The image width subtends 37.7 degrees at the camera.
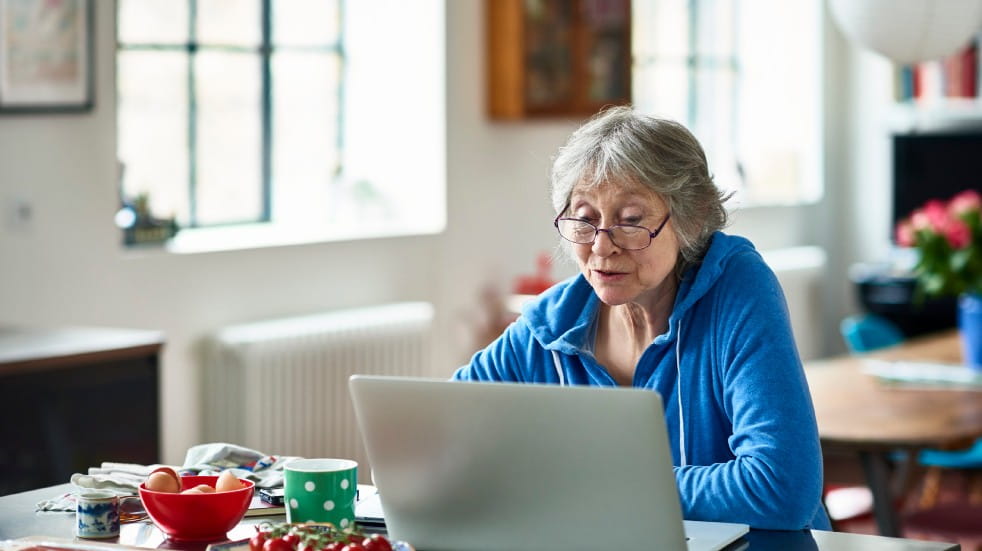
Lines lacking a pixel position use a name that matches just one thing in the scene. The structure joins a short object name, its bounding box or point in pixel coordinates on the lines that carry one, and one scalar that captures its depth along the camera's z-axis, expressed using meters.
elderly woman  1.94
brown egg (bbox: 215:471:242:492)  1.75
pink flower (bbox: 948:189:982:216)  4.13
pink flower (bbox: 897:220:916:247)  4.17
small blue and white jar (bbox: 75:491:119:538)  1.75
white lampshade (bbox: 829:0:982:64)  3.63
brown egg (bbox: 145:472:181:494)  1.73
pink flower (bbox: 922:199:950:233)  4.14
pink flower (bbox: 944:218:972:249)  4.10
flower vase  4.03
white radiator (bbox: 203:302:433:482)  4.22
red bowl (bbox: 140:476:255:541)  1.69
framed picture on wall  3.56
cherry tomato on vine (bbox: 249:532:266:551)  1.53
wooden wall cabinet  5.14
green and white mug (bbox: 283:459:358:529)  1.72
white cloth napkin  1.91
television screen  6.39
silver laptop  1.52
